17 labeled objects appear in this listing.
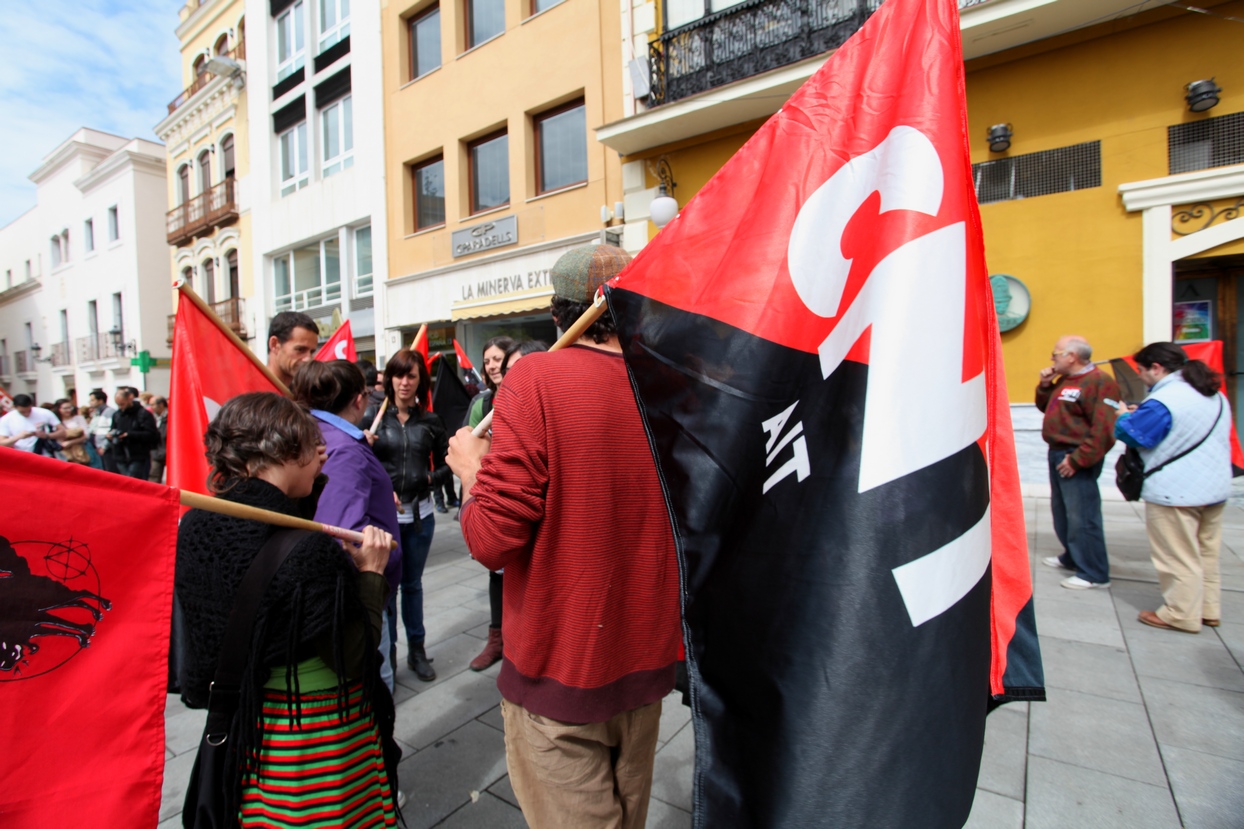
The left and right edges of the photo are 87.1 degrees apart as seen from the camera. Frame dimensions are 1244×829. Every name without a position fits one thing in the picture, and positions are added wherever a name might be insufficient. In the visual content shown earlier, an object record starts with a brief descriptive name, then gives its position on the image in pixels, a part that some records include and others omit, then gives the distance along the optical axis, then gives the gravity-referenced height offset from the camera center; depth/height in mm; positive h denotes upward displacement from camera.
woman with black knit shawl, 1540 -604
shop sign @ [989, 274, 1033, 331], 7840 +725
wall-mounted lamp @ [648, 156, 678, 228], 9305 +2637
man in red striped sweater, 1492 -439
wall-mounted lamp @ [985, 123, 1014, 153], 7816 +2687
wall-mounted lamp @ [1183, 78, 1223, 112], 6820 +2721
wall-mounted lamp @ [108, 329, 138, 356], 25750 +1876
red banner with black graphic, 1135 -464
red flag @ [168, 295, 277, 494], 2793 -2
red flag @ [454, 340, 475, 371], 9130 +281
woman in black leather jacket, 3771 -494
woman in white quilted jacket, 3922 -732
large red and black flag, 1118 -132
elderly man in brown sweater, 4684 -621
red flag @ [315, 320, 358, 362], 5340 +323
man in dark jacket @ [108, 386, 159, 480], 8883 -590
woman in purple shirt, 2490 -292
